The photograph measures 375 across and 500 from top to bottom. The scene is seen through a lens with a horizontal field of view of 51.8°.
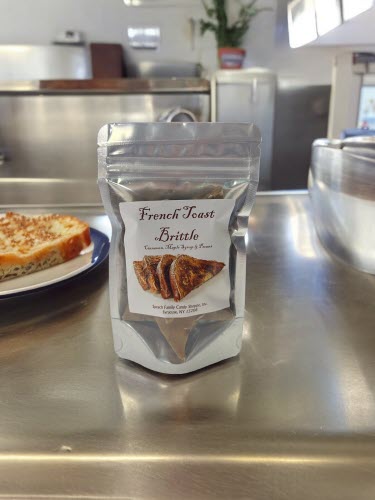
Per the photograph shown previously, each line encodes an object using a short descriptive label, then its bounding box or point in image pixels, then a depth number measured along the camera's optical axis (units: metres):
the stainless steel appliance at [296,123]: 1.95
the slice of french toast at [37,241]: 0.46
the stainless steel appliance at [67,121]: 1.67
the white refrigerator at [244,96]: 1.65
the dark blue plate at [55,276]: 0.38
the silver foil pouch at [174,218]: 0.28
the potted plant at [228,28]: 1.74
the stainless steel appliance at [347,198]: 0.42
